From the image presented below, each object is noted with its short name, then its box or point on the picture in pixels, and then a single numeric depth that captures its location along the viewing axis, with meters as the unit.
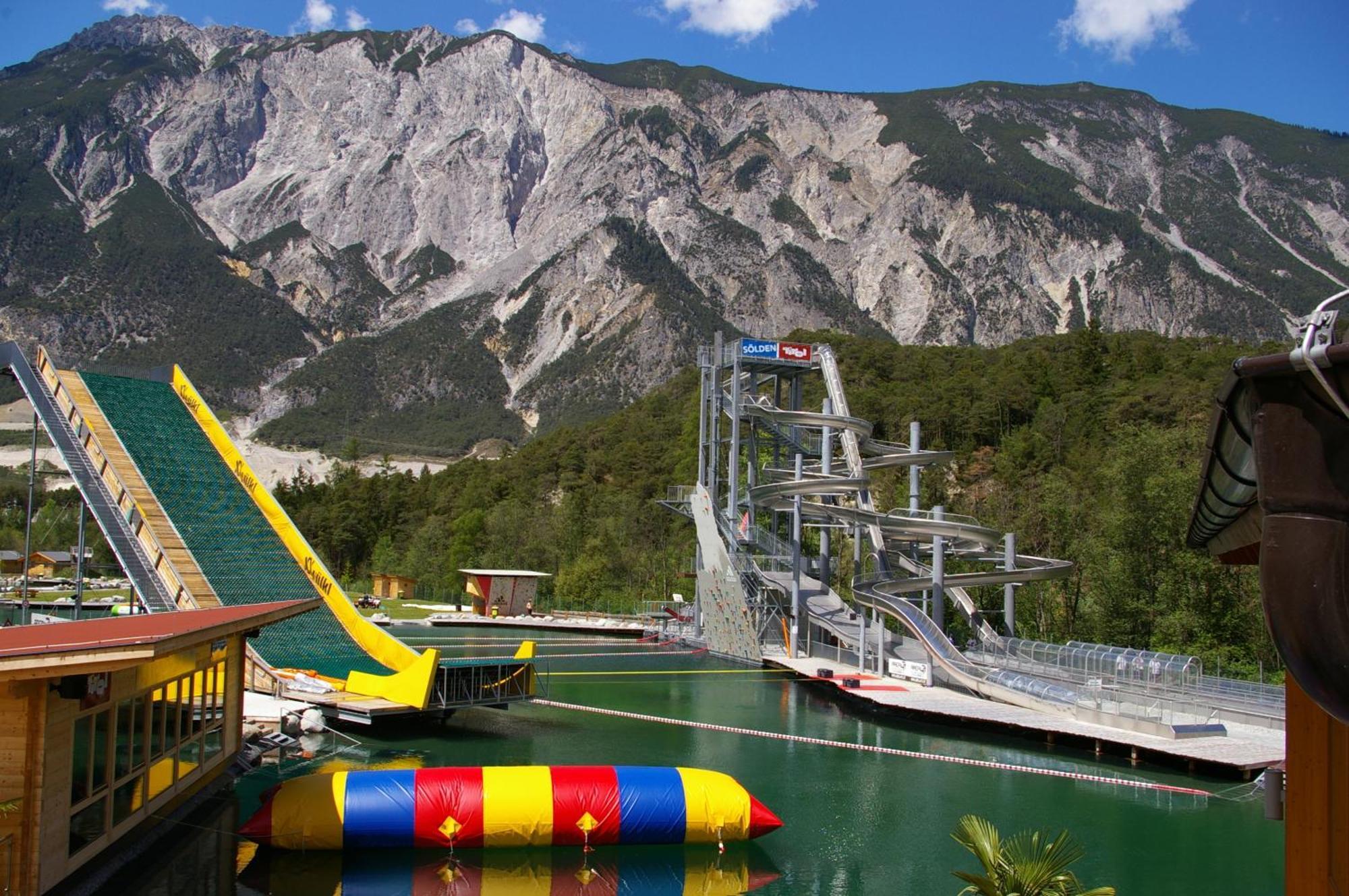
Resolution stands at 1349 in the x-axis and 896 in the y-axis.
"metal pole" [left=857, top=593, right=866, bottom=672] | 30.97
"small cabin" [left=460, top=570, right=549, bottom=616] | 53.25
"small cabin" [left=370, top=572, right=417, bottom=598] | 65.38
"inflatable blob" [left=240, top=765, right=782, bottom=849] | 13.37
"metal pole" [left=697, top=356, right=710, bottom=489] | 41.62
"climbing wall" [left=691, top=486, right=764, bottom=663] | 35.47
